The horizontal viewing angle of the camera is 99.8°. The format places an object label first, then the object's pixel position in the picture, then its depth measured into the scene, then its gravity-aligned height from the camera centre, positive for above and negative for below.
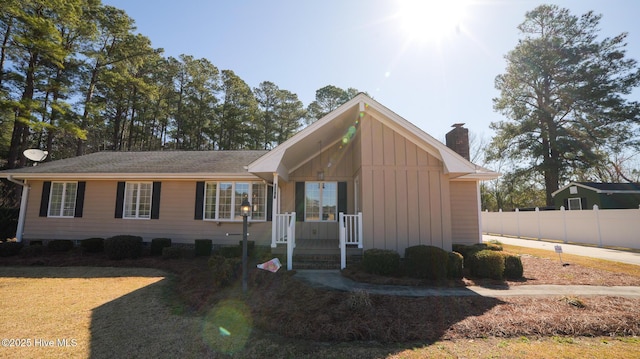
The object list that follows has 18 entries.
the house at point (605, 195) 17.25 +1.09
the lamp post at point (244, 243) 6.16 -0.75
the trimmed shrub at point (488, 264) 6.69 -1.34
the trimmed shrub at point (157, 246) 10.16 -1.35
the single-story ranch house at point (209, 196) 10.23 +0.54
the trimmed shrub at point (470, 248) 7.97 -1.15
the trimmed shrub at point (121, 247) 9.63 -1.33
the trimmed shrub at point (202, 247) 9.97 -1.36
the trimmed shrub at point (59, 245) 10.35 -1.37
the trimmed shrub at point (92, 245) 10.19 -1.33
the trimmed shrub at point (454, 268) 6.64 -1.39
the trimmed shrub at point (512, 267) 6.84 -1.41
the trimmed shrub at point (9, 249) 9.97 -1.46
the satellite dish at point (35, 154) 12.71 +2.64
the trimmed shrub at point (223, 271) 6.56 -1.50
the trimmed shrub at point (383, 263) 6.76 -1.30
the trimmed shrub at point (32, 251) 9.99 -1.54
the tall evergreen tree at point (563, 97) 20.52 +9.38
